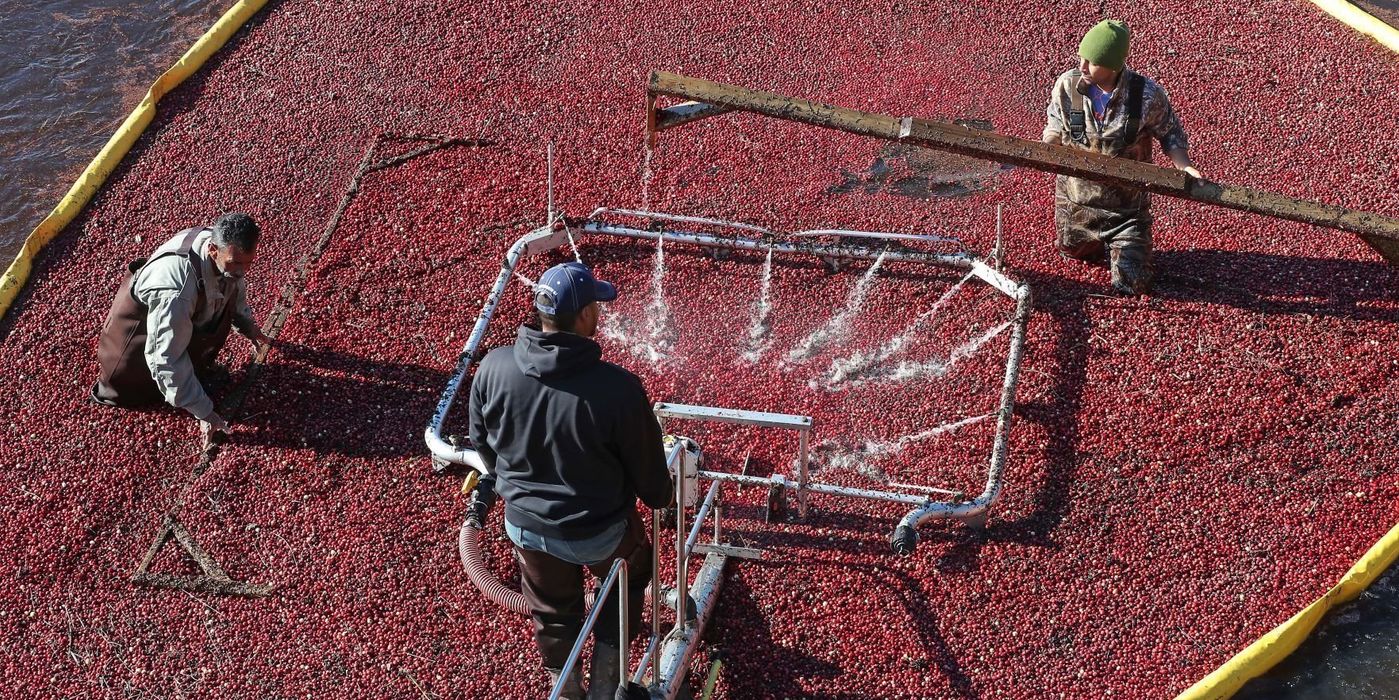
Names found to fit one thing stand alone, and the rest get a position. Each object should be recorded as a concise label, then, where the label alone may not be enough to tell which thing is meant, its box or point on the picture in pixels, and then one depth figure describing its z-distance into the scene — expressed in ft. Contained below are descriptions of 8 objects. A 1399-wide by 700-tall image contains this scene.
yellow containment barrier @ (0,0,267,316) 27.71
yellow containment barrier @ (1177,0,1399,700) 18.94
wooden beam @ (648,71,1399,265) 22.29
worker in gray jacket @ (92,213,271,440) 22.65
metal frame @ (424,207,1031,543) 20.81
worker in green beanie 24.29
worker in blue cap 15.60
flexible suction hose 17.57
